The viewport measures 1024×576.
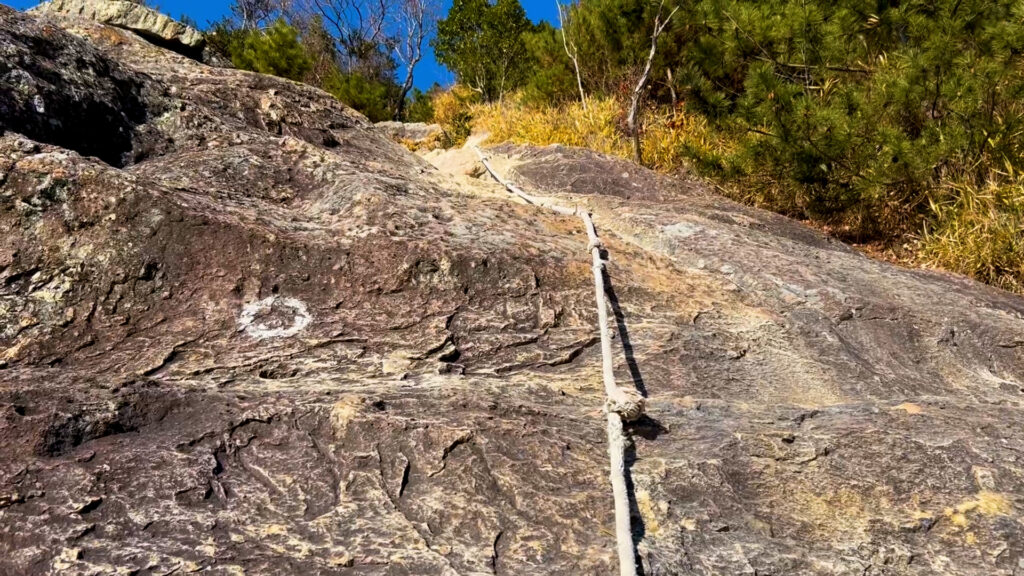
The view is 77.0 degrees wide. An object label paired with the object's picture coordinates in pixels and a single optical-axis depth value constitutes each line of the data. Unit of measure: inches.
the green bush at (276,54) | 437.1
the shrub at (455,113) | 418.0
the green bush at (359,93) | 471.5
